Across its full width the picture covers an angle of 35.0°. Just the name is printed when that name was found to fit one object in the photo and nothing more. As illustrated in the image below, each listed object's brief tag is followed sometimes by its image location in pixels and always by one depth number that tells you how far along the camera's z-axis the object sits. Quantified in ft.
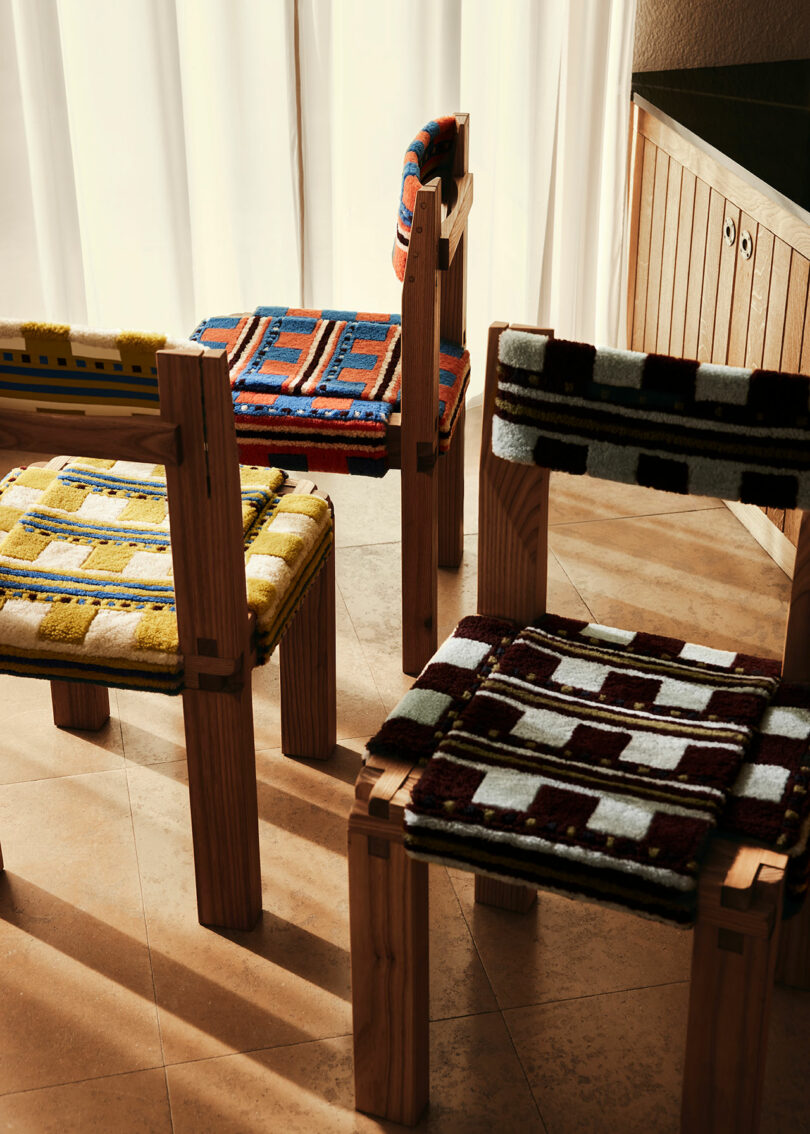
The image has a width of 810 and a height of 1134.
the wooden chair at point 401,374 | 6.47
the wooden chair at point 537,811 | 3.87
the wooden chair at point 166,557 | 4.51
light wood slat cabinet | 7.72
